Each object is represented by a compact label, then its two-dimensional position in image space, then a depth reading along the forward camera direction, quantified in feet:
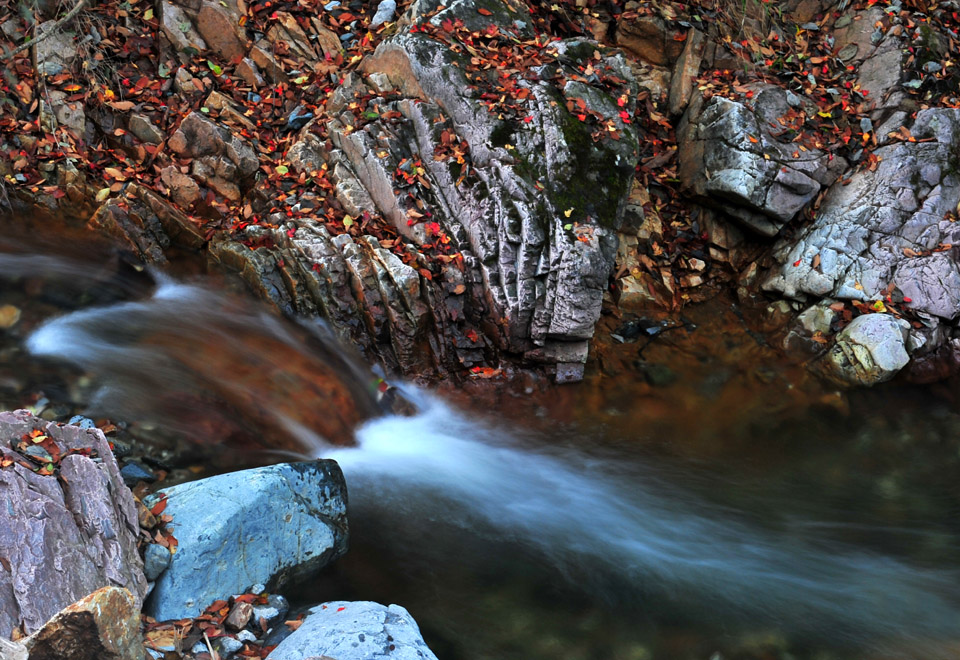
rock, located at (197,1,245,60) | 24.45
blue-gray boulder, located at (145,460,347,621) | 12.61
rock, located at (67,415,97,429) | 15.80
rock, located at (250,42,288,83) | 24.62
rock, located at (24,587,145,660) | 8.19
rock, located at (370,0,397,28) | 24.64
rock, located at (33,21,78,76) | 22.89
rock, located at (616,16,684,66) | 26.99
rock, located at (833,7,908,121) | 25.22
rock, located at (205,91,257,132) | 23.39
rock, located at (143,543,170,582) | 12.44
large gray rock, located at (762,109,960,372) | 22.80
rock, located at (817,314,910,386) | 21.88
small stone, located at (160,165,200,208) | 22.24
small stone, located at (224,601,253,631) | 12.42
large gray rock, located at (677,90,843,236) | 23.80
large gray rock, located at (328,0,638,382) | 20.79
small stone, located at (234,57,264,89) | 24.49
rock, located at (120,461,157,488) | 15.25
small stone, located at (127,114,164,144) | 22.85
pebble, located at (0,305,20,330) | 18.25
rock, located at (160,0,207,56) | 24.29
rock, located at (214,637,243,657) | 11.84
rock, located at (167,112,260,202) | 22.54
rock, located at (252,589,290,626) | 12.78
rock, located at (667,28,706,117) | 26.48
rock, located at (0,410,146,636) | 10.44
